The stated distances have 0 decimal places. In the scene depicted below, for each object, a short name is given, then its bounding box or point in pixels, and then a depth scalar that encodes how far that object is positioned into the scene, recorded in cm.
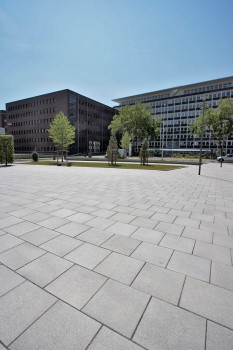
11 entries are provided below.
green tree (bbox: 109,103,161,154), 6512
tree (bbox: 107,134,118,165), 3068
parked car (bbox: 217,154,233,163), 4452
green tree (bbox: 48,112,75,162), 4259
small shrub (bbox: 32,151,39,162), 3440
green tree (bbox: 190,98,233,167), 4941
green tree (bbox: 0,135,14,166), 2434
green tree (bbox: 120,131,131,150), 6769
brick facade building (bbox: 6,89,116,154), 6656
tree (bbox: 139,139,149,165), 3034
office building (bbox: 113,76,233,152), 7144
